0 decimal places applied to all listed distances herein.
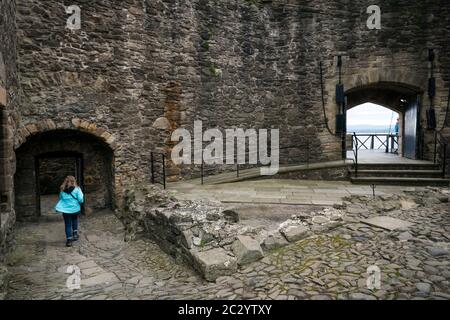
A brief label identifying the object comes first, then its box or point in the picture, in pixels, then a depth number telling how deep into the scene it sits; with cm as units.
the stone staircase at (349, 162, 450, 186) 887
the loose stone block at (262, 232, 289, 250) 478
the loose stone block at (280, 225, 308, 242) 494
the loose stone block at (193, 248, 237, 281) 434
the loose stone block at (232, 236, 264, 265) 451
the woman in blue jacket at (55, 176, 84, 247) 655
